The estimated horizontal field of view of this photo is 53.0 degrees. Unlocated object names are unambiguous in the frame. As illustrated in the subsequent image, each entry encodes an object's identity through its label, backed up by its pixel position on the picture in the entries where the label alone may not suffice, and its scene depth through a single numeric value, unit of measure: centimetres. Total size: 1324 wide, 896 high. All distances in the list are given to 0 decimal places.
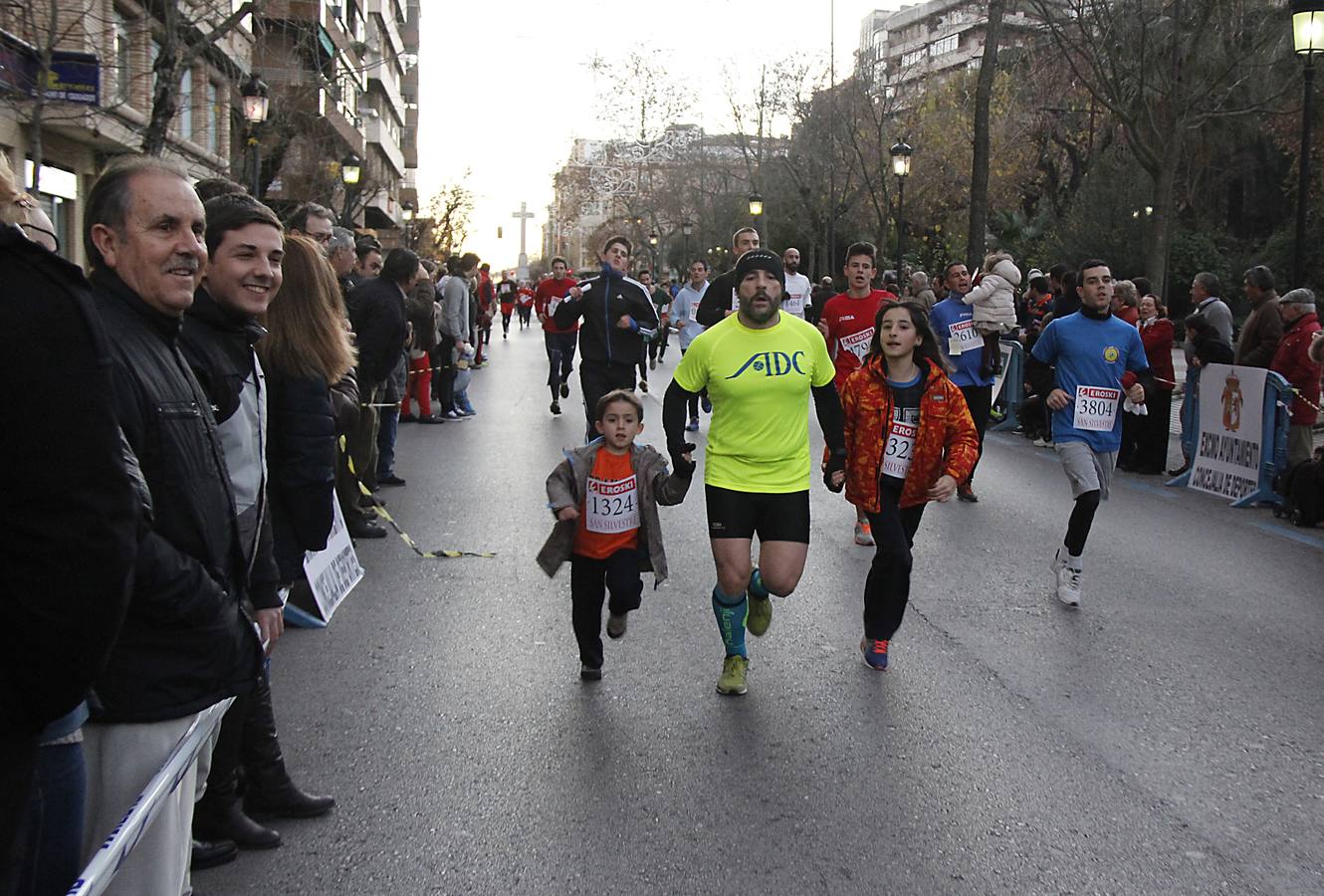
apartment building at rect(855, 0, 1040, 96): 9754
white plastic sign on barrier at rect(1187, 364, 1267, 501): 1157
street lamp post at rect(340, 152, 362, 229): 3102
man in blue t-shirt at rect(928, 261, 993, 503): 1045
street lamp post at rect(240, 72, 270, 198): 2164
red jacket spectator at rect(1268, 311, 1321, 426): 1134
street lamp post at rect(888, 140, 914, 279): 3012
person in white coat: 1191
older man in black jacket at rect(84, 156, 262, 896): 262
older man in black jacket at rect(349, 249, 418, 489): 948
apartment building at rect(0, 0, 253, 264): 1680
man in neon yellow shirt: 560
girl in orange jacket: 610
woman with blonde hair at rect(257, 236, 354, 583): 427
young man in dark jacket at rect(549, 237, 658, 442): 1134
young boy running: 555
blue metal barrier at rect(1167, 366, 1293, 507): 1127
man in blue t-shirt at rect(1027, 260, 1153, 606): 742
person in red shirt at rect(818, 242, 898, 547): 975
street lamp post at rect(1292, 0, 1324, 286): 1424
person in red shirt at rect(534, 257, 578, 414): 1720
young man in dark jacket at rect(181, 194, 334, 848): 340
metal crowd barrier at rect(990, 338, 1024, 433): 1753
